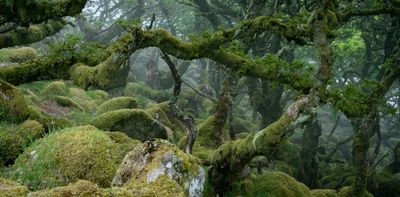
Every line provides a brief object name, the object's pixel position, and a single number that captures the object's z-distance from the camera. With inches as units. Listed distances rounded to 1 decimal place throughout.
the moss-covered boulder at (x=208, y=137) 517.3
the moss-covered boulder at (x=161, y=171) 176.6
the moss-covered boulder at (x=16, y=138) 316.5
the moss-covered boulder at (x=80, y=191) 144.0
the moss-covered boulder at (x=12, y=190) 149.8
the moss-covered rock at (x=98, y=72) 311.7
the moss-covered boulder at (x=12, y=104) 371.2
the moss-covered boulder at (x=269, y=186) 390.9
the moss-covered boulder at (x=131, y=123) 491.8
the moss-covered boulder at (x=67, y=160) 267.9
